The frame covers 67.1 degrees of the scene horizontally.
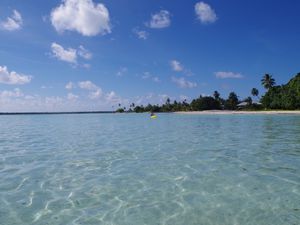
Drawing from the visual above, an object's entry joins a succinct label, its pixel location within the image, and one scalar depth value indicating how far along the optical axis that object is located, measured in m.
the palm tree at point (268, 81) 78.60
